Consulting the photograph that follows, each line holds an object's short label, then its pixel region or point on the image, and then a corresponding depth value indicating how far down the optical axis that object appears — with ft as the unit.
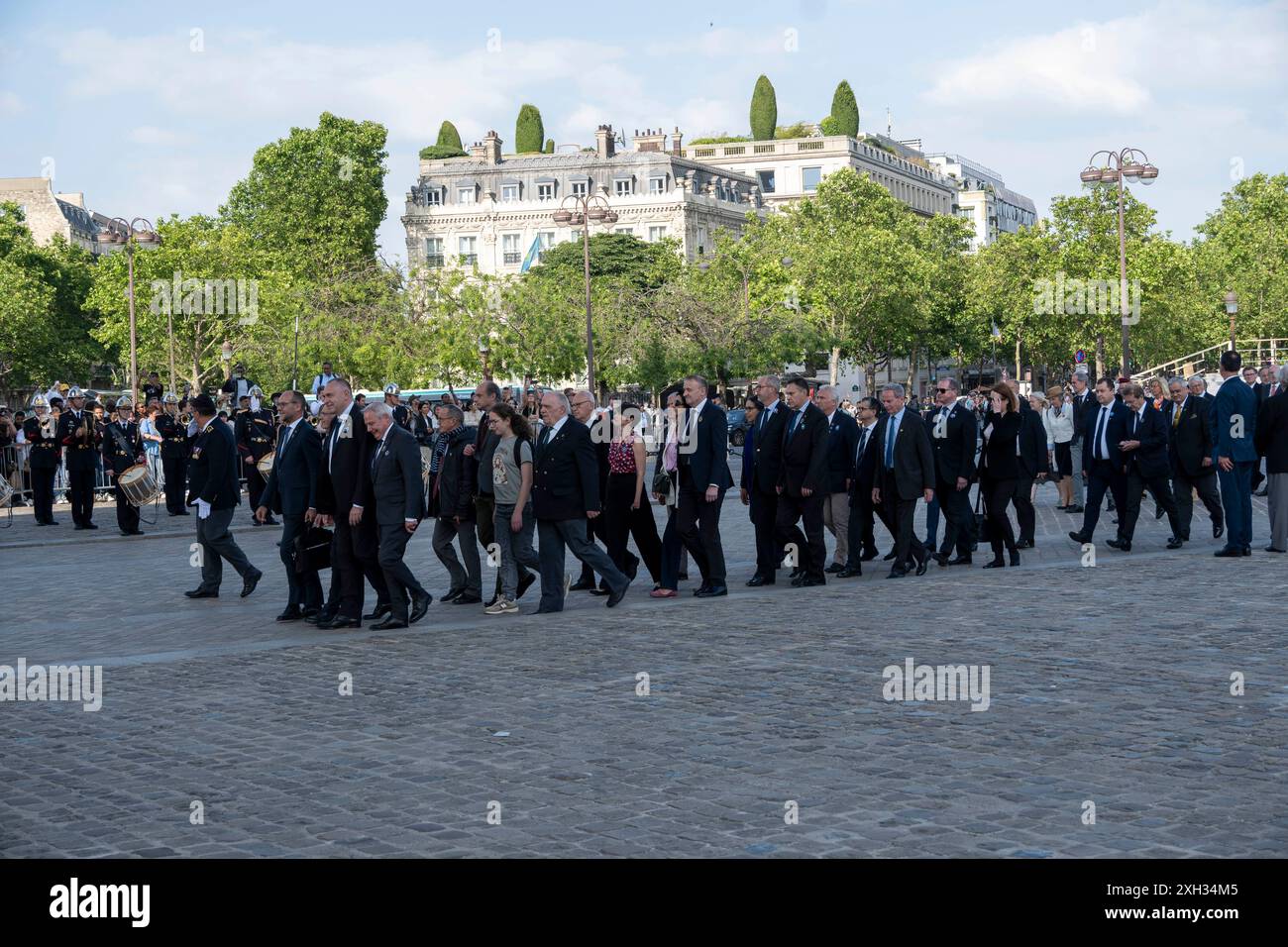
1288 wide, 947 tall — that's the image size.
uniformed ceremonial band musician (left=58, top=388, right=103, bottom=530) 81.61
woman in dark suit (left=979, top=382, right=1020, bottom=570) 52.75
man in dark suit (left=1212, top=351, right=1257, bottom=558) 53.78
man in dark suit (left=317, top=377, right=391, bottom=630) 41.60
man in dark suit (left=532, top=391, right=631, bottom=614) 43.09
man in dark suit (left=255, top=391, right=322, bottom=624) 44.04
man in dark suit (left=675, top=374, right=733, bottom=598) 45.80
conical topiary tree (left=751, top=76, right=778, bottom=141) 435.94
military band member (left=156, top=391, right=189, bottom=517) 85.97
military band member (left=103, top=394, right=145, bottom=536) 77.10
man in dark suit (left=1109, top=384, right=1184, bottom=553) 56.90
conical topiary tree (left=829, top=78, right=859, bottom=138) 440.86
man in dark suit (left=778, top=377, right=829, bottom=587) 47.83
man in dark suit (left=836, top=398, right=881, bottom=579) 52.29
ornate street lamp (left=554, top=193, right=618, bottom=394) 138.00
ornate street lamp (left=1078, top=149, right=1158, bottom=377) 127.34
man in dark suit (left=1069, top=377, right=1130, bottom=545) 57.21
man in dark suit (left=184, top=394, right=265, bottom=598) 49.03
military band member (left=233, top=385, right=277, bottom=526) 83.10
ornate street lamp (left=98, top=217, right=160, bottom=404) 126.72
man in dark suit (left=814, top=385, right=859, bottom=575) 52.60
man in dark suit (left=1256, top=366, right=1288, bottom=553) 53.11
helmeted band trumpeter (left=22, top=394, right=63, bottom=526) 84.53
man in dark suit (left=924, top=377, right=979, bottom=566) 53.06
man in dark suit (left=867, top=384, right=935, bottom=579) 50.55
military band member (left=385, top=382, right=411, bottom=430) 101.19
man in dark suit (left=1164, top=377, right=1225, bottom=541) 60.08
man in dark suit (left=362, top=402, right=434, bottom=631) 41.04
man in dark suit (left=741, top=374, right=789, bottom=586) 48.88
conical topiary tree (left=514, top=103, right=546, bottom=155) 379.35
